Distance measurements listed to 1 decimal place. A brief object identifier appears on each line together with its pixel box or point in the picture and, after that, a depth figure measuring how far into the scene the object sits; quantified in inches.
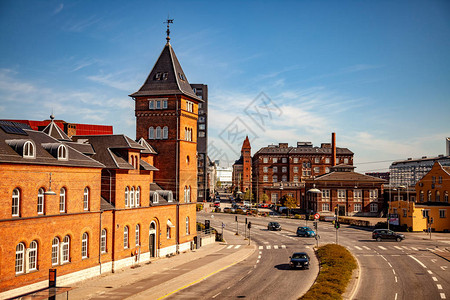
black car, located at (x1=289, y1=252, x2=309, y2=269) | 1398.9
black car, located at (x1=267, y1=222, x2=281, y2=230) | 2645.2
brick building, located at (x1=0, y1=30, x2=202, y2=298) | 1023.0
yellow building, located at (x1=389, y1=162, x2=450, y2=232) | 2556.6
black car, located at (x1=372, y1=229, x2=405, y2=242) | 2143.2
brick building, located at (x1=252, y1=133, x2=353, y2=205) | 4926.2
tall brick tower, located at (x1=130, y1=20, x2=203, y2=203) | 1833.2
